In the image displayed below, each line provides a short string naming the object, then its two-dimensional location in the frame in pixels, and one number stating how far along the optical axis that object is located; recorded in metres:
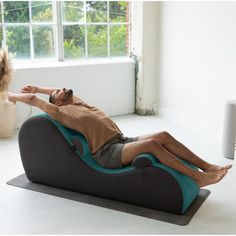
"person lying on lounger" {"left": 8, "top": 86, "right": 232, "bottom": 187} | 2.57
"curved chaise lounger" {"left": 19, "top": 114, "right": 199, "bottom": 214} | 2.51
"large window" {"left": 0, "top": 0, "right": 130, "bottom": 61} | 4.64
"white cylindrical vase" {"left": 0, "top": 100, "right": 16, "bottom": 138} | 4.27
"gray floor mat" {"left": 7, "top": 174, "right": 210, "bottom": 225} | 2.51
